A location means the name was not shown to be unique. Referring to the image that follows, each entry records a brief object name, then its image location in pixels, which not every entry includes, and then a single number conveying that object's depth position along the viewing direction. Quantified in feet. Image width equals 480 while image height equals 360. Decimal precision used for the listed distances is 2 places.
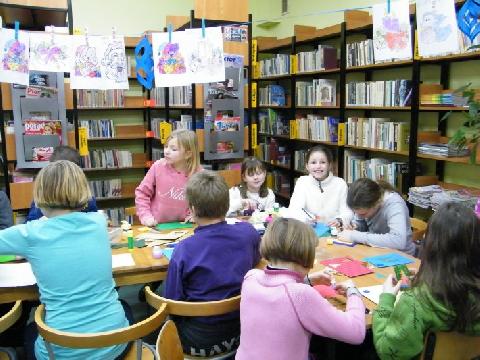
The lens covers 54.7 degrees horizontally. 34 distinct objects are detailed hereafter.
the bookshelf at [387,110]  13.26
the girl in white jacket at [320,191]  11.13
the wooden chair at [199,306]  5.74
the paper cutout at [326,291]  6.25
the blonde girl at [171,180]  10.32
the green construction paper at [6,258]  7.64
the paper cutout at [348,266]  7.11
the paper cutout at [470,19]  7.65
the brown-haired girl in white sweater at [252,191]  11.01
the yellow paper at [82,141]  15.02
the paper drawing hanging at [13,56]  10.19
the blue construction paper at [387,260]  7.51
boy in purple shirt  6.21
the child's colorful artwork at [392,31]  8.57
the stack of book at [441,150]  12.37
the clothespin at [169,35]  10.99
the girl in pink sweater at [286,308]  4.95
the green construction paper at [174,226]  9.66
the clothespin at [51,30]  10.64
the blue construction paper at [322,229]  9.31
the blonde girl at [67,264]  5.86
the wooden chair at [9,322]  5.68
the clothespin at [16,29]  10.28
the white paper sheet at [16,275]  6.63
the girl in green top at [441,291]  4.64
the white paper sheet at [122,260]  7.48
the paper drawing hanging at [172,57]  11.02
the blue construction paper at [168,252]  7.85
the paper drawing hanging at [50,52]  10.49
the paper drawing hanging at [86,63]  10.93
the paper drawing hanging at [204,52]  10.98
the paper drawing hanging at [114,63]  11.23
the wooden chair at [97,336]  5.10
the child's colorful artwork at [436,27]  7.80
